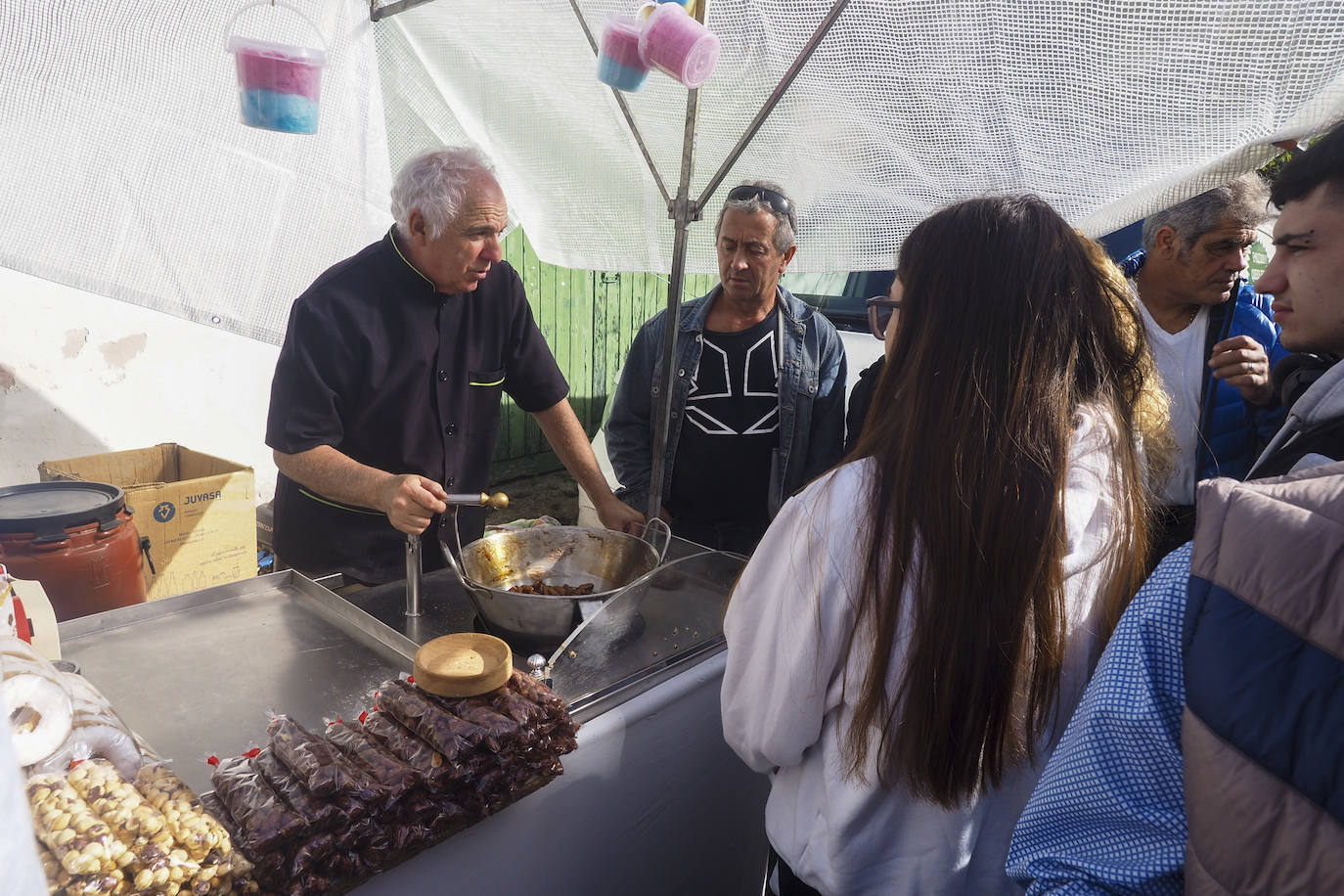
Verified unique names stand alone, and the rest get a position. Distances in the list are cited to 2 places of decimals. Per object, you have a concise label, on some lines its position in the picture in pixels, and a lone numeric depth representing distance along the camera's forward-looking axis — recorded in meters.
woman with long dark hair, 1.01
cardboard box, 2.55
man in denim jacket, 2.93
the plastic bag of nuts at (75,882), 0.81
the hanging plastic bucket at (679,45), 1.79
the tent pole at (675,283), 2.20
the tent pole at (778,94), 1.88
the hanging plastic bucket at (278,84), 1.74
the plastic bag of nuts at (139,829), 0.85
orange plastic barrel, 1.67
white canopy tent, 1.61
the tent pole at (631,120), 2.14
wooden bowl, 1.20
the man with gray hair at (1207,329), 2.46
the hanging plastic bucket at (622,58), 1.91
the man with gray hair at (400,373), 2.10
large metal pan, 1.83
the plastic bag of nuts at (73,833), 0.82
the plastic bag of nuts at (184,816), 0.90
